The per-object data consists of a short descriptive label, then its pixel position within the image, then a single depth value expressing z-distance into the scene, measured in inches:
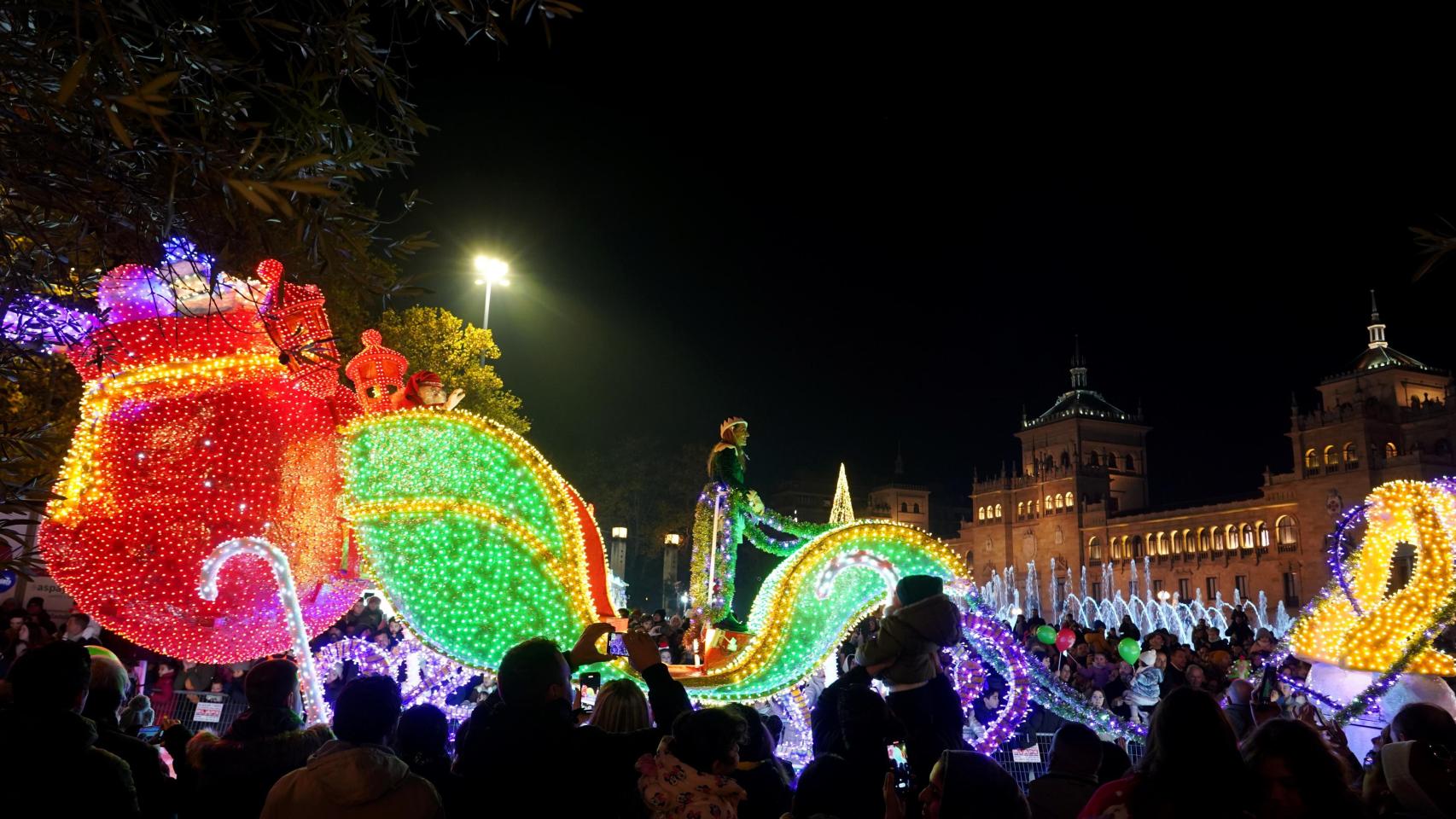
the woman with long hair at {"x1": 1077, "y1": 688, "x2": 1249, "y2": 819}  98.5
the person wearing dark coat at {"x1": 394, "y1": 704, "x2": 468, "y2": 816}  140.0
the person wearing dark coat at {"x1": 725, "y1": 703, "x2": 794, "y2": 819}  139.8
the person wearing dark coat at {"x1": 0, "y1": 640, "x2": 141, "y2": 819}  110.4
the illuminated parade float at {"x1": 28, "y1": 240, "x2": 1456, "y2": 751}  226.8
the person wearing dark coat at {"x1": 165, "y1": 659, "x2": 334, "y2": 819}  127.6
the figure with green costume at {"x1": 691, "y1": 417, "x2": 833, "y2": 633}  288.5
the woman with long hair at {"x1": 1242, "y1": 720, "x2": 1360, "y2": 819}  109.6
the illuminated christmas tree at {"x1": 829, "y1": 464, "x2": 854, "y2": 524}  991.6
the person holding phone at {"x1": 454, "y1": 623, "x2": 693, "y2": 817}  112.5
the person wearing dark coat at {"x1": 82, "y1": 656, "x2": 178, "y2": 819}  131.6
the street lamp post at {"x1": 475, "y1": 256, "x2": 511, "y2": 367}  740.6
